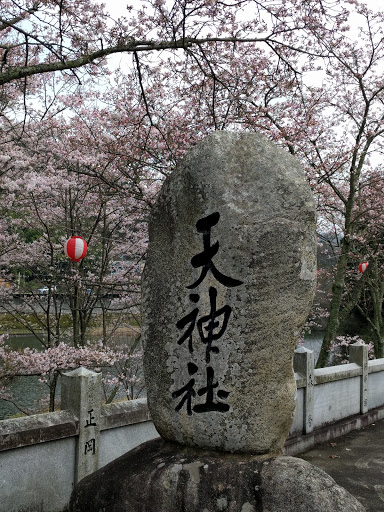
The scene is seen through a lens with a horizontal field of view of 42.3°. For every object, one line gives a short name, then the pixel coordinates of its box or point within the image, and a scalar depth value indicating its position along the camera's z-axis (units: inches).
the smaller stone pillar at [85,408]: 217.0
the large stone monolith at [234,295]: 135.8
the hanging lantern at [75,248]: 308.2
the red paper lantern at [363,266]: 469.2
